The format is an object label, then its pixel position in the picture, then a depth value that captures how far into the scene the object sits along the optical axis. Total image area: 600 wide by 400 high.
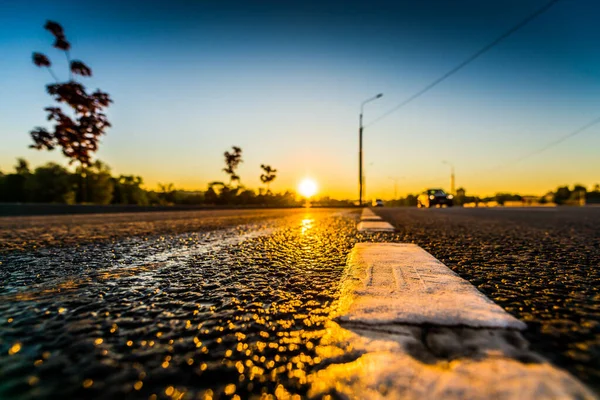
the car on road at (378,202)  58.03
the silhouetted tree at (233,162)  51.88
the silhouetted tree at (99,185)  31.06
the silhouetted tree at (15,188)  29.39
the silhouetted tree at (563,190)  79.56
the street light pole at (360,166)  20.10
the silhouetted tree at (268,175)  59.06
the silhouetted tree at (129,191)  37.19
